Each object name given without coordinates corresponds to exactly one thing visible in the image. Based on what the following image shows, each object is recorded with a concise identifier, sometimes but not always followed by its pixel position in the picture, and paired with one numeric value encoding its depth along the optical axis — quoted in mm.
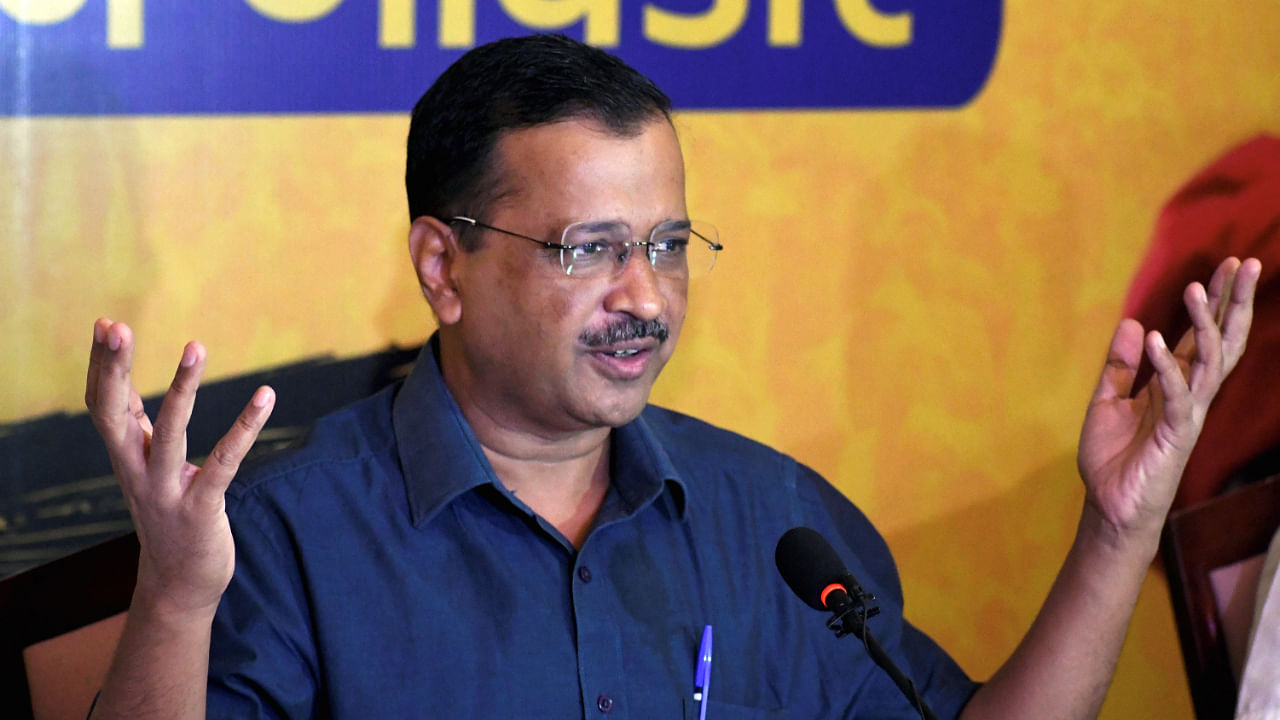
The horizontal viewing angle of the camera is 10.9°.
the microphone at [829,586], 3896
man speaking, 4056
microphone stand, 3891
